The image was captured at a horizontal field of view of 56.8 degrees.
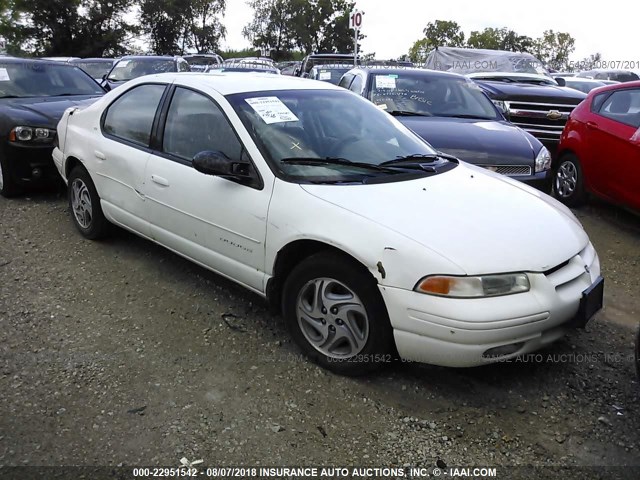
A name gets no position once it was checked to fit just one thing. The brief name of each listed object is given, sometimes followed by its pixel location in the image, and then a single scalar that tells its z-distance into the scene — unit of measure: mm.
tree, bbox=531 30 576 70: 55719
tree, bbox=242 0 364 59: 59219
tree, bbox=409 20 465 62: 56812
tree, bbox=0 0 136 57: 38875
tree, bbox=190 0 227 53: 52625
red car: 5684
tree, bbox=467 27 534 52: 54875
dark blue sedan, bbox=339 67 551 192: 5746
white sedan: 2801
